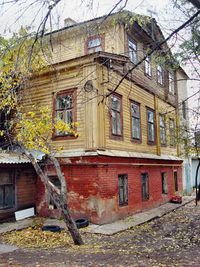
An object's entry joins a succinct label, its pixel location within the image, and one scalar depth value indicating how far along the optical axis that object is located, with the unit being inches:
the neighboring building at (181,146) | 970.2
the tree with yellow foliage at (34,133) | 348.8
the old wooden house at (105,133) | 494.0
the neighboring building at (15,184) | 496.7
